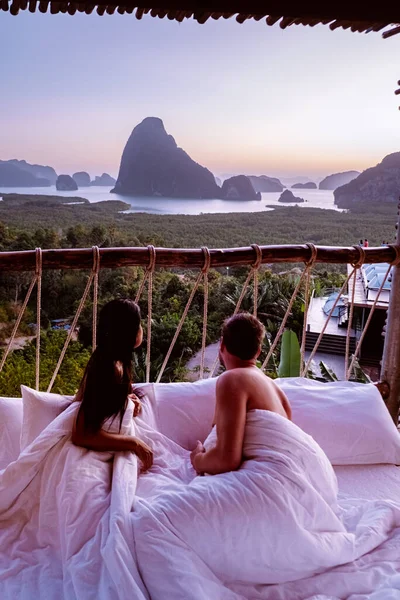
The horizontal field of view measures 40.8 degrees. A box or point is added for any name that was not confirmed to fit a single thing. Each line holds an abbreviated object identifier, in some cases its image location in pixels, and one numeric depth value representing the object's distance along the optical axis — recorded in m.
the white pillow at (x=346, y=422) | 1.46
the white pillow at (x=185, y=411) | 1.41
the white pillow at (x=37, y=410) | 1.27
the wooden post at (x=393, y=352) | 1.85
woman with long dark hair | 1.17
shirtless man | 1.13
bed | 0.90
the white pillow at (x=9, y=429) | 1.31
